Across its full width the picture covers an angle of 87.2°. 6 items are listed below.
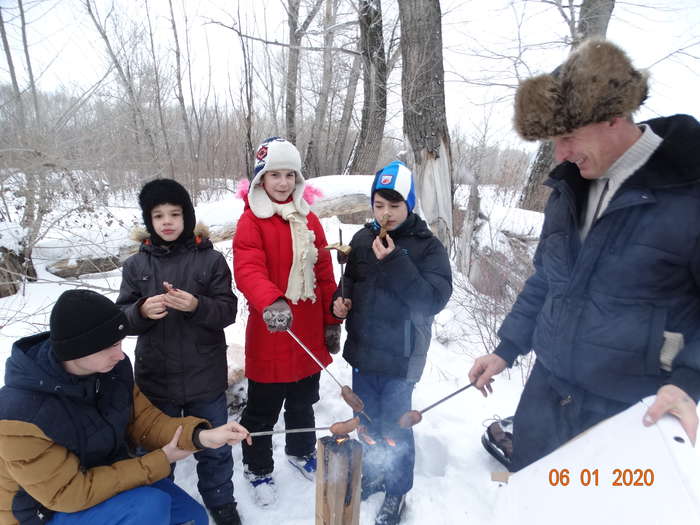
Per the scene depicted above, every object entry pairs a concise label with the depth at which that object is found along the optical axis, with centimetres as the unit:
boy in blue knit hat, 192
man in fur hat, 117
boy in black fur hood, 196
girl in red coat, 204
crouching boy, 139
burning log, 143
